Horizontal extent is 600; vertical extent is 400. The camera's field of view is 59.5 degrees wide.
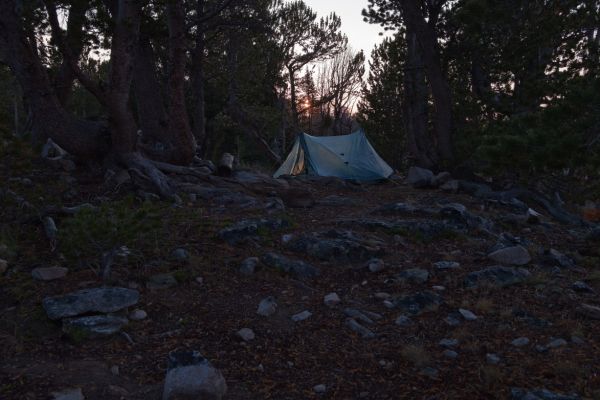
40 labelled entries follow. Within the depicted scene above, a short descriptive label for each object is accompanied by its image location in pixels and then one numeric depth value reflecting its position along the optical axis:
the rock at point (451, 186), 11.42
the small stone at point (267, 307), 4.47
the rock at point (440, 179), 12.10
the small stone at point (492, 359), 3.67
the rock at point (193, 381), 3.15
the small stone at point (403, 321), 4.41
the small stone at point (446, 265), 5.69
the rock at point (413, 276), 5.30
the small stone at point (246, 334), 4.04
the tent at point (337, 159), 14.70
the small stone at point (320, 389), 3.37
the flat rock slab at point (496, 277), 5.16
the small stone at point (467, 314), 4.44
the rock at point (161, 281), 4.82
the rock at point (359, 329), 4.20
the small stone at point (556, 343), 3.89
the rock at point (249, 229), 6.16
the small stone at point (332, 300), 4.76
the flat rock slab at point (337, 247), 5.93
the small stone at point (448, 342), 3.98
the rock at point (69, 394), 3.09
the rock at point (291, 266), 5.43
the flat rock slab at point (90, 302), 4.10
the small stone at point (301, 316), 4.44
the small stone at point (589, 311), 4.42
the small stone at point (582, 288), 5.09
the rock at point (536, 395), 3.11
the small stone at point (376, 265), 5.61
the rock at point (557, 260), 5.96
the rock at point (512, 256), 5.86
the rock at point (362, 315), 4.48
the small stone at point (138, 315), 4.26
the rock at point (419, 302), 4.65
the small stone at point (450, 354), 3.80
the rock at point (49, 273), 4.76
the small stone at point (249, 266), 5.32
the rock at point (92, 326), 3.92
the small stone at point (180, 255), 5.38
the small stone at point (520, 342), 3.95
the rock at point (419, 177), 12.18
